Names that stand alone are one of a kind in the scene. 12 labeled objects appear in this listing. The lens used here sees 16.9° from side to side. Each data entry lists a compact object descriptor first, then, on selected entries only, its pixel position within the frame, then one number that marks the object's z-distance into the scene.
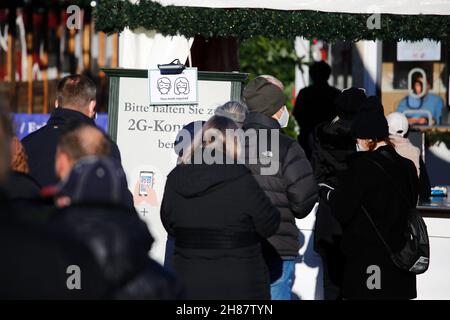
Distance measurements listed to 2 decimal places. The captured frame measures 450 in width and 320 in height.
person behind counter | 17.01
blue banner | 18.68
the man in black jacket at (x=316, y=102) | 14.43
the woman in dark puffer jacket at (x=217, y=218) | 7.85
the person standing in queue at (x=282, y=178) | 9.43
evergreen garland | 11.82
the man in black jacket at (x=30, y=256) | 4.29
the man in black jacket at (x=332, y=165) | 11.22
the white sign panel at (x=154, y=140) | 11.35
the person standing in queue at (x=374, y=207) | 9.04
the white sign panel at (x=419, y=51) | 17.09
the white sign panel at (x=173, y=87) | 11.38
